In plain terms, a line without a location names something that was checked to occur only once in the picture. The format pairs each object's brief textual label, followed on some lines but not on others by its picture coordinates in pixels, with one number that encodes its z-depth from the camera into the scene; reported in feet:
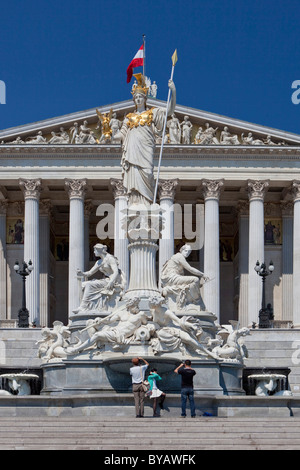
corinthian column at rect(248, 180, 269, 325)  227.61
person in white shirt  87.51
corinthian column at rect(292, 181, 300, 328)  228.84
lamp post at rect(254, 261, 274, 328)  194.18
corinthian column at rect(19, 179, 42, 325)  225.56
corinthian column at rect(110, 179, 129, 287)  223.30
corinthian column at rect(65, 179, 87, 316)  225.87
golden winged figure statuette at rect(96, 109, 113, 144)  233.14
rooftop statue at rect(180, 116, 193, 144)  234.79
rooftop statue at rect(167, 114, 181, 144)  233.76
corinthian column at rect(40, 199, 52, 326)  240.73
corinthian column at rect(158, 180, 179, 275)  224.74
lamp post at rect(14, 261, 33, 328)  194.89
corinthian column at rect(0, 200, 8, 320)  243.81
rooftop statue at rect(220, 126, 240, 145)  234.38
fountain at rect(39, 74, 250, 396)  99.19
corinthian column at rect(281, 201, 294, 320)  242.99
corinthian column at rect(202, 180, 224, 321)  227.20
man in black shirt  88.99
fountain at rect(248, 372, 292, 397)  113.72
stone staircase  75.00
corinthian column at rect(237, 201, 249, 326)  241.14
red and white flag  131.54
